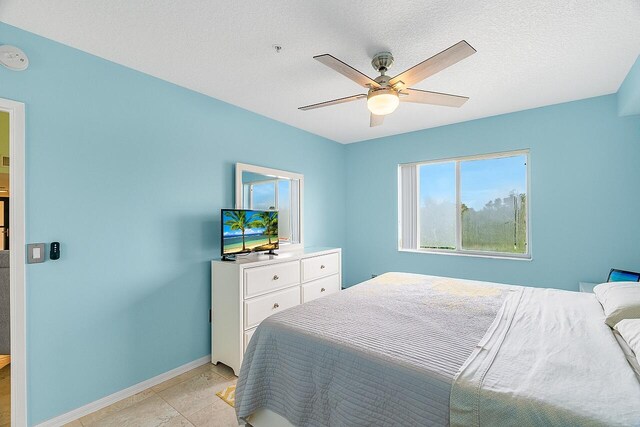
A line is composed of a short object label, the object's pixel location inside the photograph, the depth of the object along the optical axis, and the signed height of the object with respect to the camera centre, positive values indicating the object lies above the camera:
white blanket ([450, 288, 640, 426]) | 0.89 -0.61
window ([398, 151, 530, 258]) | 3.44 +0.10
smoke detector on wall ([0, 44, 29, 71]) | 1.73 +0.97
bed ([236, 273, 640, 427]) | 0.97 -0.62
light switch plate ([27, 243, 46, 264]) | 1.81 -0.24
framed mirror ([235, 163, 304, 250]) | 3.10 +0.22
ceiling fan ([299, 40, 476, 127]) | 1.64 +0.88
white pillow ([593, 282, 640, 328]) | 1.46 -0.49
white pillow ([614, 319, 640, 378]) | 1.12 -0.54
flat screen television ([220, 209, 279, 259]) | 2.73 -0.18
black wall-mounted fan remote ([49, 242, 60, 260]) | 1.88 -0.23
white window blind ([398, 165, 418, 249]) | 4.16 +0.09
